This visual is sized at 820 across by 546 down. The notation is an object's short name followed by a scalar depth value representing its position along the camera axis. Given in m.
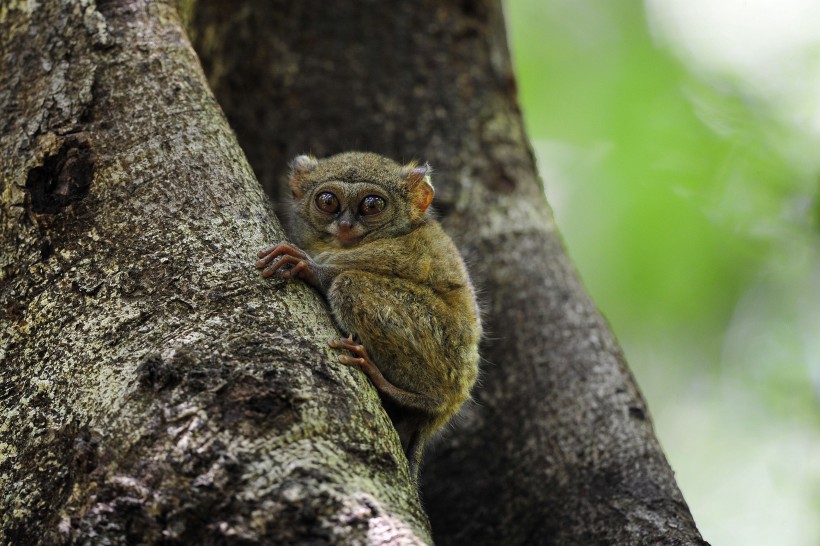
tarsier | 6.75
